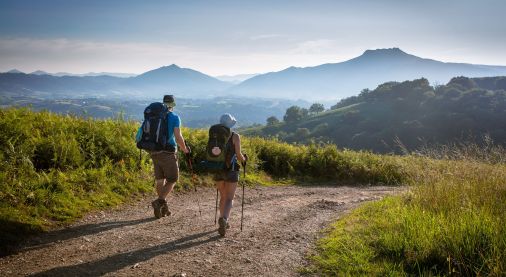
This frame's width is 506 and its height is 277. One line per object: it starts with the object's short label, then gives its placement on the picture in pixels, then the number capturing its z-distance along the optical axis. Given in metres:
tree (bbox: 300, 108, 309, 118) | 191.05
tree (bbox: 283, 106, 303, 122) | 179.75
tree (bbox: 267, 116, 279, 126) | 174.88
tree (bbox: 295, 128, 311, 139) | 144.12
